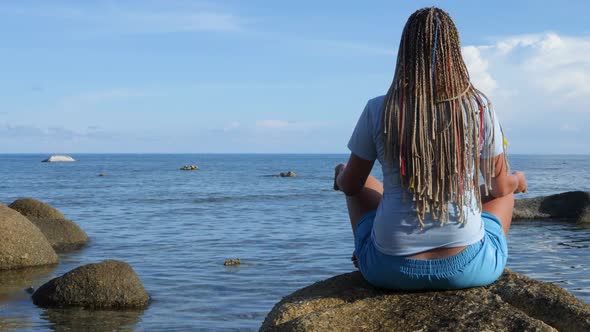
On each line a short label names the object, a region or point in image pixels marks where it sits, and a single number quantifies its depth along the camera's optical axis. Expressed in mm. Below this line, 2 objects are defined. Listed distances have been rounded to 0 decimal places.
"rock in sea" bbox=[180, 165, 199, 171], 96712
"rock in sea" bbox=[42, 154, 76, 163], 162375
